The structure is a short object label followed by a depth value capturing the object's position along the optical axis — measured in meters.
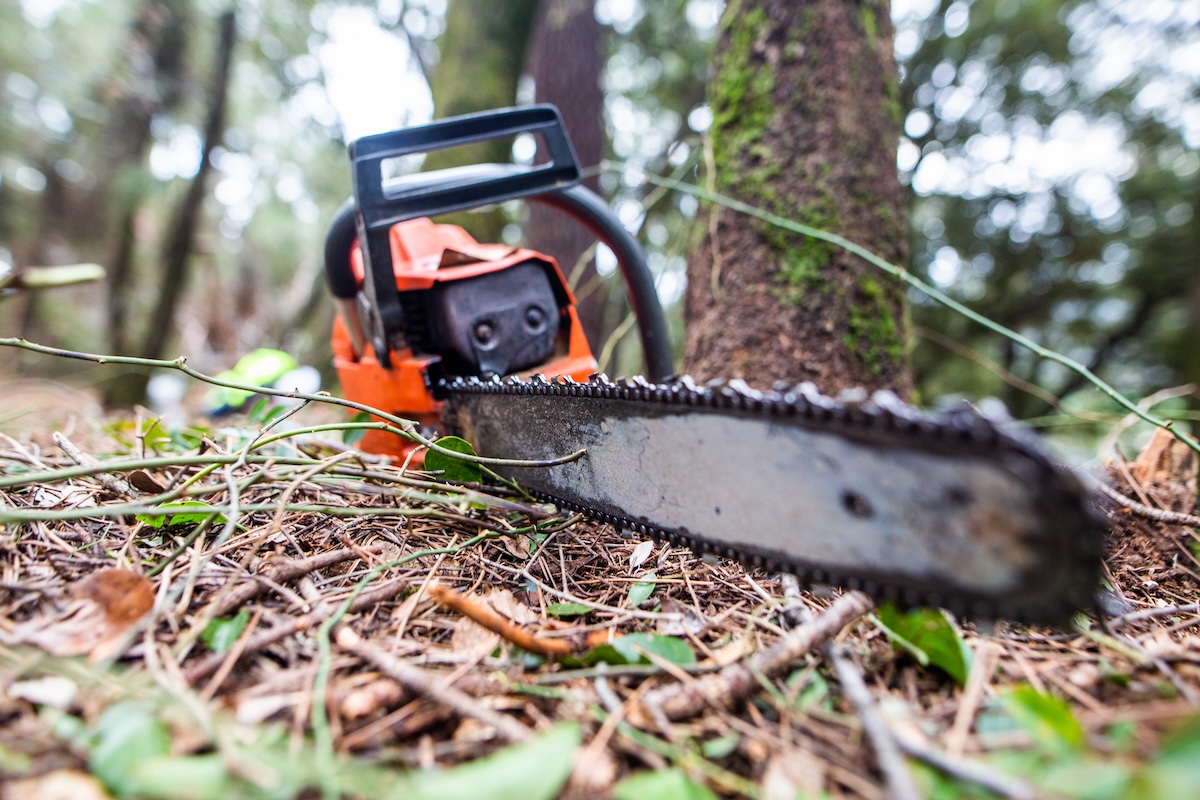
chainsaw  0.25
